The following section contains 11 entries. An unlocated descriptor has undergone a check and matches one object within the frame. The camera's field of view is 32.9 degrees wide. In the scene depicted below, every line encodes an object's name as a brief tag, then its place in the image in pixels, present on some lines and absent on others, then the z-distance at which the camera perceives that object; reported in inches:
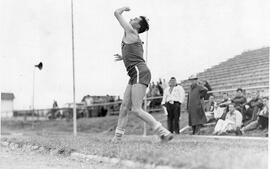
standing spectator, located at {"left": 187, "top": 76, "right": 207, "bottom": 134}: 505.0
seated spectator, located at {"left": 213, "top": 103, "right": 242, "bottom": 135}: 462.9
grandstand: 646.5
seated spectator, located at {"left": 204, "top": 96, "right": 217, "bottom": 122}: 535.8
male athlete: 258.5
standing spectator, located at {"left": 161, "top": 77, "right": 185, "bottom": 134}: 480.7
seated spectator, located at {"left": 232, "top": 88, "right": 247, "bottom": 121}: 477.1
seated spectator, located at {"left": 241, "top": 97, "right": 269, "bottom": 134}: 440.4
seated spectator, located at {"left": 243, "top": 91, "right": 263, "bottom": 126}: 460.3
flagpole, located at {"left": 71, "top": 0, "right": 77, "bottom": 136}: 486.9
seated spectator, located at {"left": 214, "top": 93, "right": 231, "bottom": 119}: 504.6
